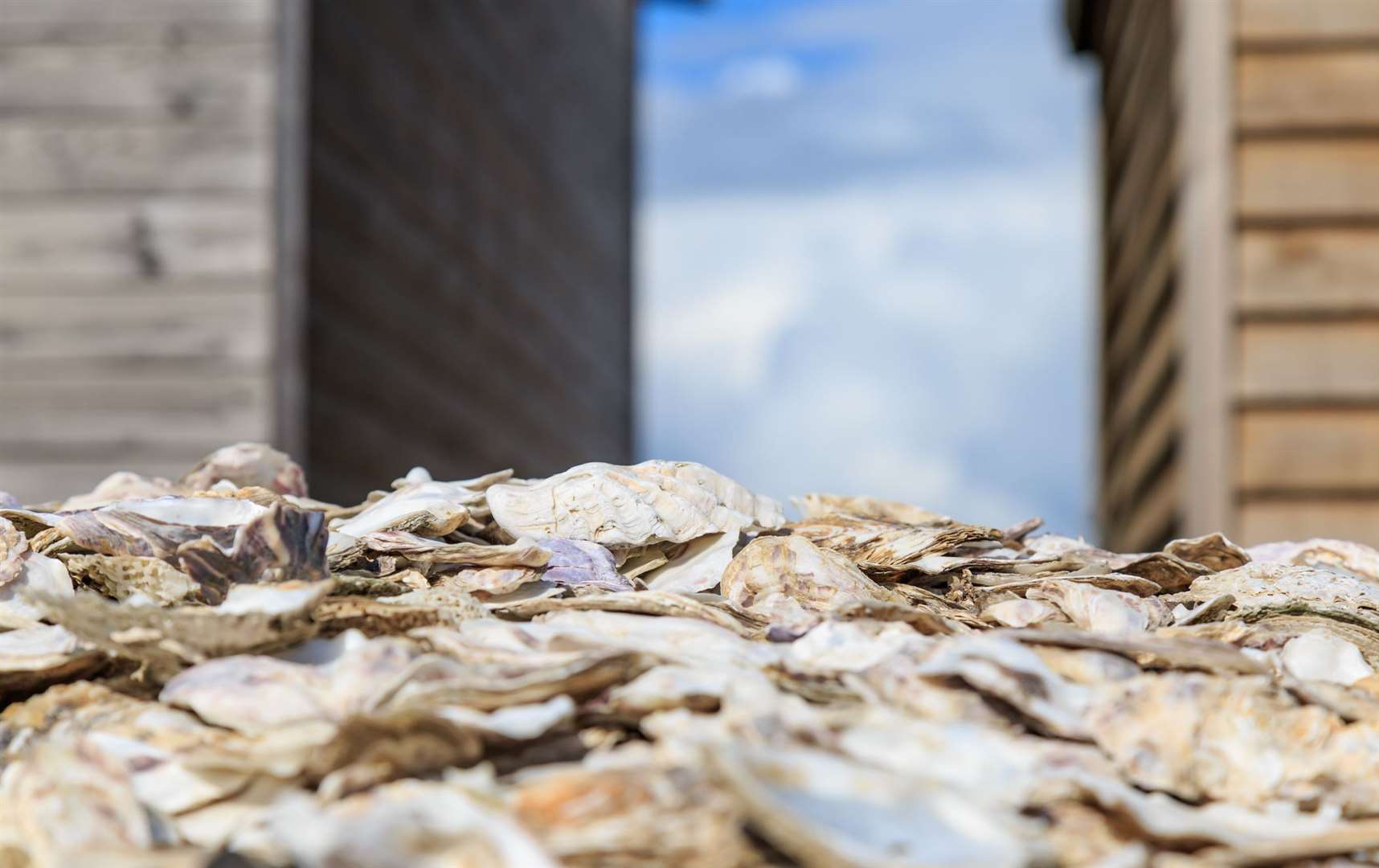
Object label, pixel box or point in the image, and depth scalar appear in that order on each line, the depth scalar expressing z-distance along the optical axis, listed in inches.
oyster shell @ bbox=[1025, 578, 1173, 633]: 42.8
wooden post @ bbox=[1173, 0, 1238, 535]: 153.1
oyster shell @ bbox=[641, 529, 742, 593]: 49.8
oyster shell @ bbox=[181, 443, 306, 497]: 66.5
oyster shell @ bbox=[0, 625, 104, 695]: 38.5
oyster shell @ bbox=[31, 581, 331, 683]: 35.7
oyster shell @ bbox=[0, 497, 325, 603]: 41.7
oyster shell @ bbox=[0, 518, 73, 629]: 42.9
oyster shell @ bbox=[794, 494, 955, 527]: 62.1
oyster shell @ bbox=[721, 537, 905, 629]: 45.1
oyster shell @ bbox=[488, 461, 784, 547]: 51.3
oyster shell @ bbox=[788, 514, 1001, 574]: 50.4
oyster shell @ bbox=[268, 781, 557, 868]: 26.3
